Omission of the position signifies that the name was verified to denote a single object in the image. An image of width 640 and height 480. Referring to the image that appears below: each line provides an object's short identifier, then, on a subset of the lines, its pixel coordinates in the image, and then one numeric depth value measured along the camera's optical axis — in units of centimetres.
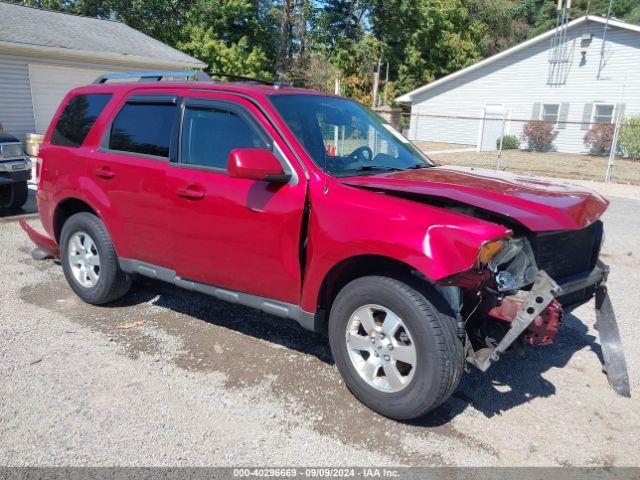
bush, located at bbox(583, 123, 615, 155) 2143
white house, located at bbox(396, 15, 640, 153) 2342
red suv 305
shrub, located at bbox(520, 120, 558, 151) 2445
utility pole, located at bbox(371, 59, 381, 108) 3228
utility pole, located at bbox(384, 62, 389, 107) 3692
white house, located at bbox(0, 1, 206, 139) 1627
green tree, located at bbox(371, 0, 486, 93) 3441
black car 808
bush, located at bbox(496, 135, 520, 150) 2548
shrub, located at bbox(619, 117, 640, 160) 2144
